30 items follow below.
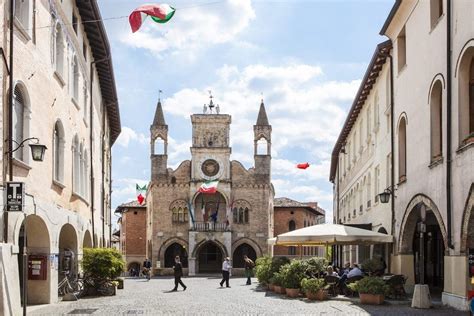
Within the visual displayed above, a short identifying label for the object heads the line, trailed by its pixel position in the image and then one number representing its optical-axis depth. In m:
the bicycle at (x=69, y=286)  22.58
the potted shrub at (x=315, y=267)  23.42
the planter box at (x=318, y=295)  21.66
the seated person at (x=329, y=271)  23.40
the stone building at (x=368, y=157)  27.85
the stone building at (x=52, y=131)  15.56
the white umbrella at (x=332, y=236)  23.50
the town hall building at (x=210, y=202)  62.72
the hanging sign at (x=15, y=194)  14.20
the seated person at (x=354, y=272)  23.73
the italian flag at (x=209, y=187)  59.06
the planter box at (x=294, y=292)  23.02
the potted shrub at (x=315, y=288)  21.53
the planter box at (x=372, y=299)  19.77
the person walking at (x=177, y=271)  29.53
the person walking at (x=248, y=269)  36.20
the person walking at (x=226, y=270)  33.39
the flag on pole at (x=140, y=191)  56.19
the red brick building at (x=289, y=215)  72.75
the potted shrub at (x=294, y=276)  23.14
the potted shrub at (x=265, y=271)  27.99
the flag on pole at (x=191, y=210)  62.47
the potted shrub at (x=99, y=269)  24.41
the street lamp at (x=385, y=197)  25.25
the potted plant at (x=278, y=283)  24.49
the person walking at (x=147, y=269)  47.29
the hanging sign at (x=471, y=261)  16.94
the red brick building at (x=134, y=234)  72.56
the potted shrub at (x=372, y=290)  19.72
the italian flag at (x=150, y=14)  18.17
